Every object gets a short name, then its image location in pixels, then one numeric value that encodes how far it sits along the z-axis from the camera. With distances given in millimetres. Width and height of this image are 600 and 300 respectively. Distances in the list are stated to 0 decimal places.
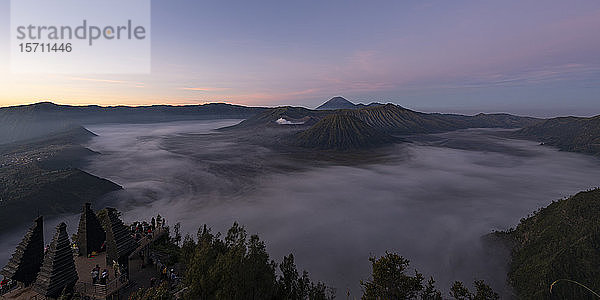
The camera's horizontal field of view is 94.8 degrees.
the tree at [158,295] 14606
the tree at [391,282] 24188
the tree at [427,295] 27328
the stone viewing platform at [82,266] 18609
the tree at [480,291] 26375
